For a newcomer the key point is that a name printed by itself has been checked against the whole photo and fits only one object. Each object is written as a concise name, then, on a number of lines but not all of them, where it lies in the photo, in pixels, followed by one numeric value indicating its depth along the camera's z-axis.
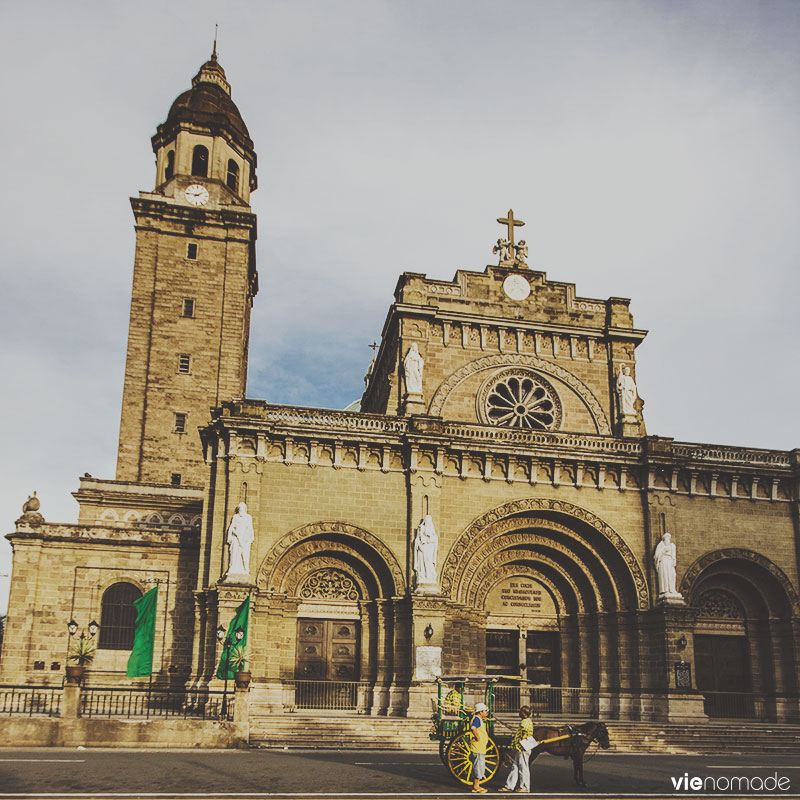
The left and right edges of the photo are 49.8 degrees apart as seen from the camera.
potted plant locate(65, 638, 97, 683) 21.33
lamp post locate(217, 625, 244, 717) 24.73
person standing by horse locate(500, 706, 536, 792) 14.37
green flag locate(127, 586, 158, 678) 24.50
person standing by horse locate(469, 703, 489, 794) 14.52
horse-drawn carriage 15.27
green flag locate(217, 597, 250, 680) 24.86
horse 15.29
